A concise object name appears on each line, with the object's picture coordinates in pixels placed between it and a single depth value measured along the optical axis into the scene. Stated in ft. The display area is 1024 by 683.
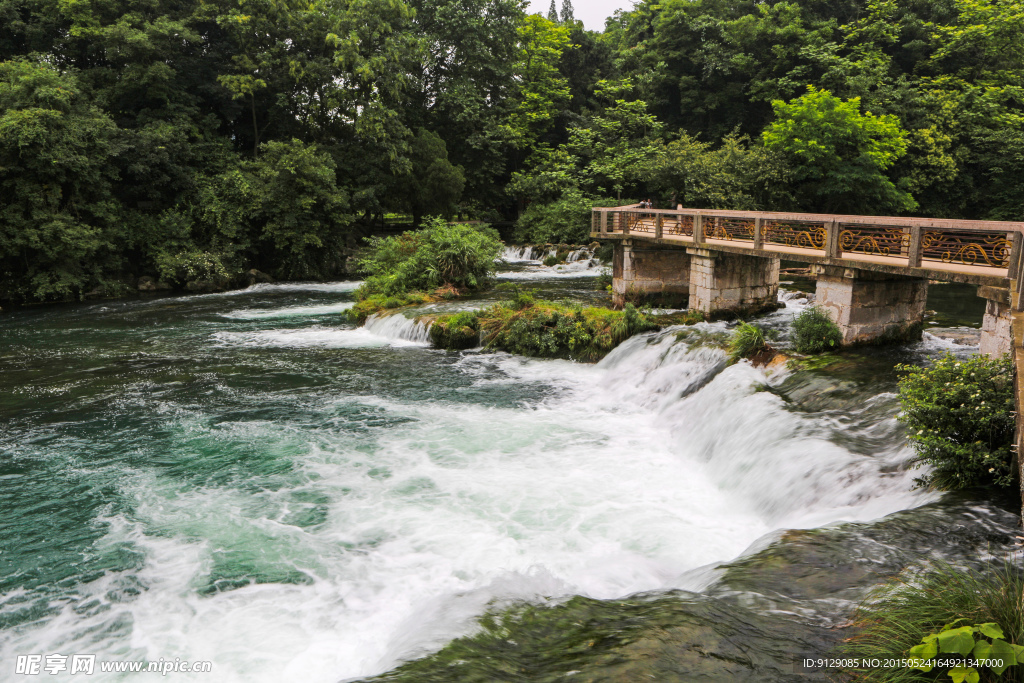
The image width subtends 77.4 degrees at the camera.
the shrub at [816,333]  45.96
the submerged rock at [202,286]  107.76
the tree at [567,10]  224.53
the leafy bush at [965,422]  23.95
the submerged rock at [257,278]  116.26
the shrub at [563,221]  124.67
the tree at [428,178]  130.00
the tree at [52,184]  86.63
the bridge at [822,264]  36.83
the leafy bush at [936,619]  12.65
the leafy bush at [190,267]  105.19
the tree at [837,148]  111.34
